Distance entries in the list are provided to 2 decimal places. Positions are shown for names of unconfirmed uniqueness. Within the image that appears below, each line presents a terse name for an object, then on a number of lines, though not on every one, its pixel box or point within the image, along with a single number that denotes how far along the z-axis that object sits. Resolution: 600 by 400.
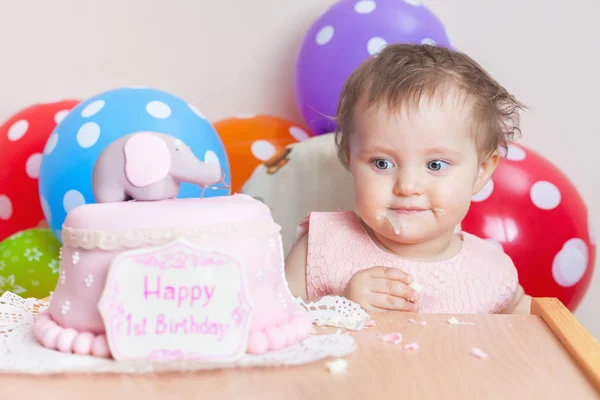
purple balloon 1.53
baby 0.95
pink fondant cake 0.57
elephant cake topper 0.62
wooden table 0.52
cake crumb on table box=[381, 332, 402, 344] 0.65
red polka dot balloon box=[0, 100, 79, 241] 1.60
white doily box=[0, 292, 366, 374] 0.55
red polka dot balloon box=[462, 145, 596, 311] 1.36
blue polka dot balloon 1.33
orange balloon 1.60
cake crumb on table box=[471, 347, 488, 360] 0.62
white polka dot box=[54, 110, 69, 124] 1.63
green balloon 1.47
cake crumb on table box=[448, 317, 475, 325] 0.72
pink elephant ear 0.62
